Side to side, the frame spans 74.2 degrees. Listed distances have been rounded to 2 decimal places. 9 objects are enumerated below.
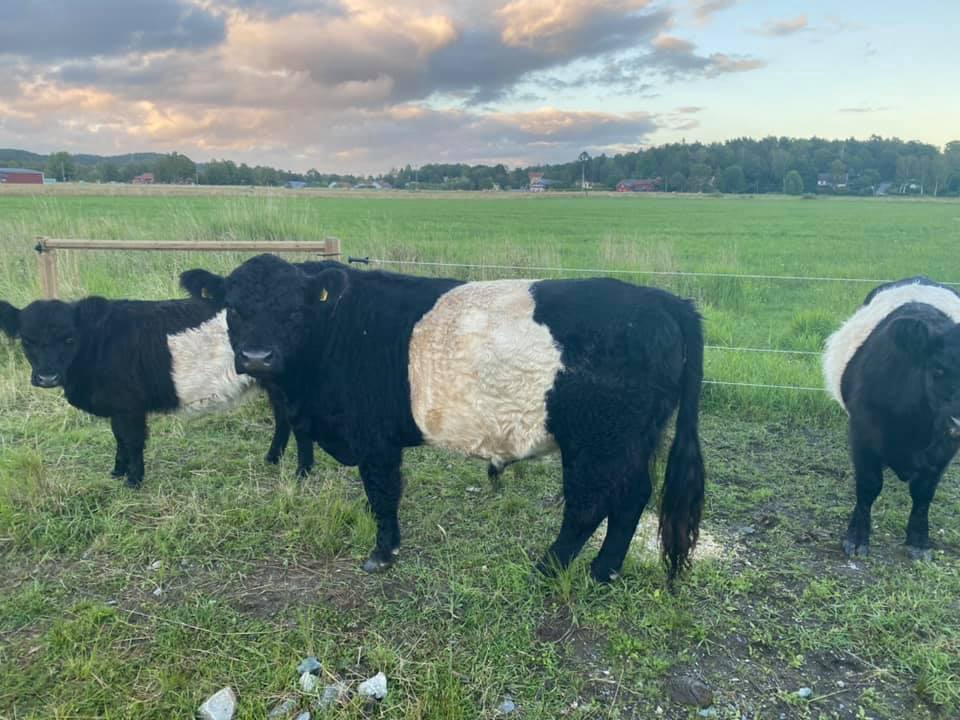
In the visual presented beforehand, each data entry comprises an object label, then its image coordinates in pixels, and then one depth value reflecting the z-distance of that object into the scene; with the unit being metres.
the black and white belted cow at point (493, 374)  3.18
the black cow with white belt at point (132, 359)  4.68
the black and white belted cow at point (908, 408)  3.58
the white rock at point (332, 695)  2.61
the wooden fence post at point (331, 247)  6.36
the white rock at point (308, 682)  2.69
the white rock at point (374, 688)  2.68
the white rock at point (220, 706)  2.55
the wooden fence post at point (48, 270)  6.96
